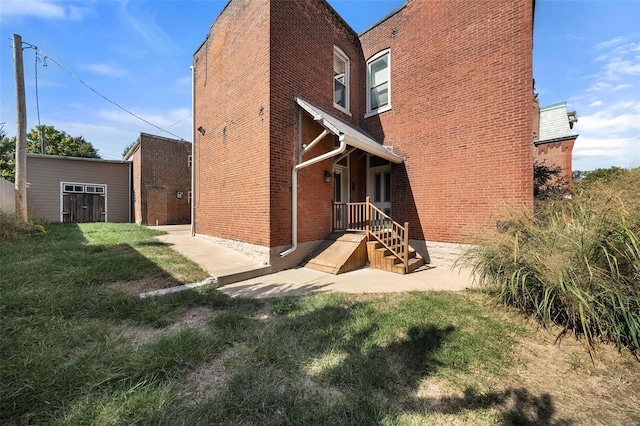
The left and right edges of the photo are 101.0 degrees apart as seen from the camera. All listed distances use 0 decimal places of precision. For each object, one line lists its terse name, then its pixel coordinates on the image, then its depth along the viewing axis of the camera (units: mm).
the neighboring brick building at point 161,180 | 16359
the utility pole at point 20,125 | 9414
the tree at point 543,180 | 9335
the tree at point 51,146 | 21734
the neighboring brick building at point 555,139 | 13180
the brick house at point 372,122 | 6539
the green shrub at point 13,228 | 8102
